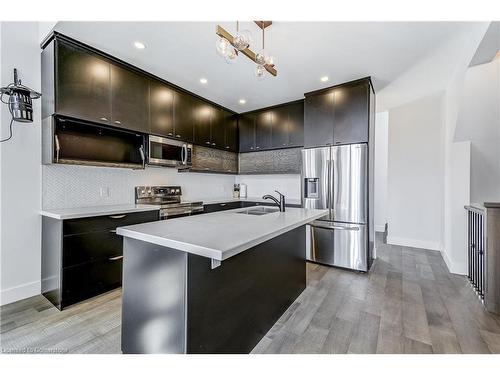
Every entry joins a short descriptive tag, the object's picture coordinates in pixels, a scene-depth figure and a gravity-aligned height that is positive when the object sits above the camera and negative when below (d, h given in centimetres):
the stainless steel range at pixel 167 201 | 308 -21
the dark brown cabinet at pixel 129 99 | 265 +109
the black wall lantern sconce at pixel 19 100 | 203 +79
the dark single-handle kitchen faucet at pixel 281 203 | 221 -16
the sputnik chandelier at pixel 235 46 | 149 +98
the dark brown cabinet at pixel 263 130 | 432 +113
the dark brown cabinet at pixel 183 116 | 342 +113
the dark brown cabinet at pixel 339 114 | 307 +106
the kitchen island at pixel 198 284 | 116 -59
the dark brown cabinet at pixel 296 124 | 394 +112
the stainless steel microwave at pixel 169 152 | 308 +51
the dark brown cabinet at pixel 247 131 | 456 +115
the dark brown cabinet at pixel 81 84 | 222 +109
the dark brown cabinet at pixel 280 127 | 412 +112
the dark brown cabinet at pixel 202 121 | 378 +114
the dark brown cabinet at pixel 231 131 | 445 +114
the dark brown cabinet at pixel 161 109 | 306 +112
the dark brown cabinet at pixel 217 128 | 413 +111
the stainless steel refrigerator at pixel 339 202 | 304 -22
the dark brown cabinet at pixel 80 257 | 209 -71
